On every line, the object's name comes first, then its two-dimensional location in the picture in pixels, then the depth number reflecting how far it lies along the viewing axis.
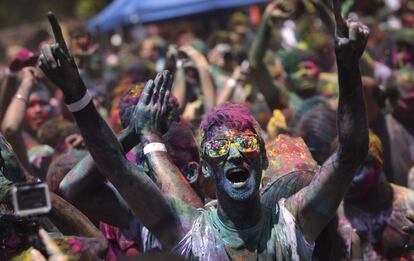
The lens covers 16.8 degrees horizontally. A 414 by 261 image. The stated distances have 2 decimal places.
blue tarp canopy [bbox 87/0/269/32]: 26.33
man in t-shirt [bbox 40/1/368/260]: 5.40
